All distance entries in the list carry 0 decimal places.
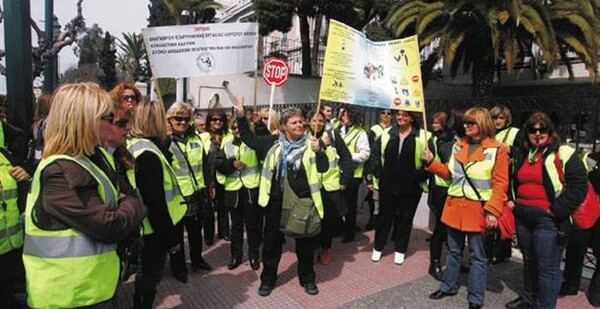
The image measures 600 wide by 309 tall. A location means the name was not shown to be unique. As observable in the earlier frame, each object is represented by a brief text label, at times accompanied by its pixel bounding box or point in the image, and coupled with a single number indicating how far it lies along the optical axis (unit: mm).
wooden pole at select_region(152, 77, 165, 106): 4237
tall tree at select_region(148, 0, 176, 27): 49625
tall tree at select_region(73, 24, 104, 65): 84625
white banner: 4961
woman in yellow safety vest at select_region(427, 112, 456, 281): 4927
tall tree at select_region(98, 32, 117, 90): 33922
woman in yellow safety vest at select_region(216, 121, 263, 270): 5219
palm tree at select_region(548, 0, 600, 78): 12164
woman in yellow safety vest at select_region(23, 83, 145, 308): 2123
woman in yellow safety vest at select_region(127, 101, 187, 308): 3352
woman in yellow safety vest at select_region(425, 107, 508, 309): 4004
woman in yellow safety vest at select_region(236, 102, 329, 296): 4398
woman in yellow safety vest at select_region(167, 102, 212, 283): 4375
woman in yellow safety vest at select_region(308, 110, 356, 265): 4879
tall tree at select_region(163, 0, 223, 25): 30500
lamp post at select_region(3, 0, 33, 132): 4266
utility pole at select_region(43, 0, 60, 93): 8070
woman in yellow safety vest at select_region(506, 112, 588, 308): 3709
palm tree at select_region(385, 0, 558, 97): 11648
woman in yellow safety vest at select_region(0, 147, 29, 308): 2771
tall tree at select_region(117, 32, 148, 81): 51219
